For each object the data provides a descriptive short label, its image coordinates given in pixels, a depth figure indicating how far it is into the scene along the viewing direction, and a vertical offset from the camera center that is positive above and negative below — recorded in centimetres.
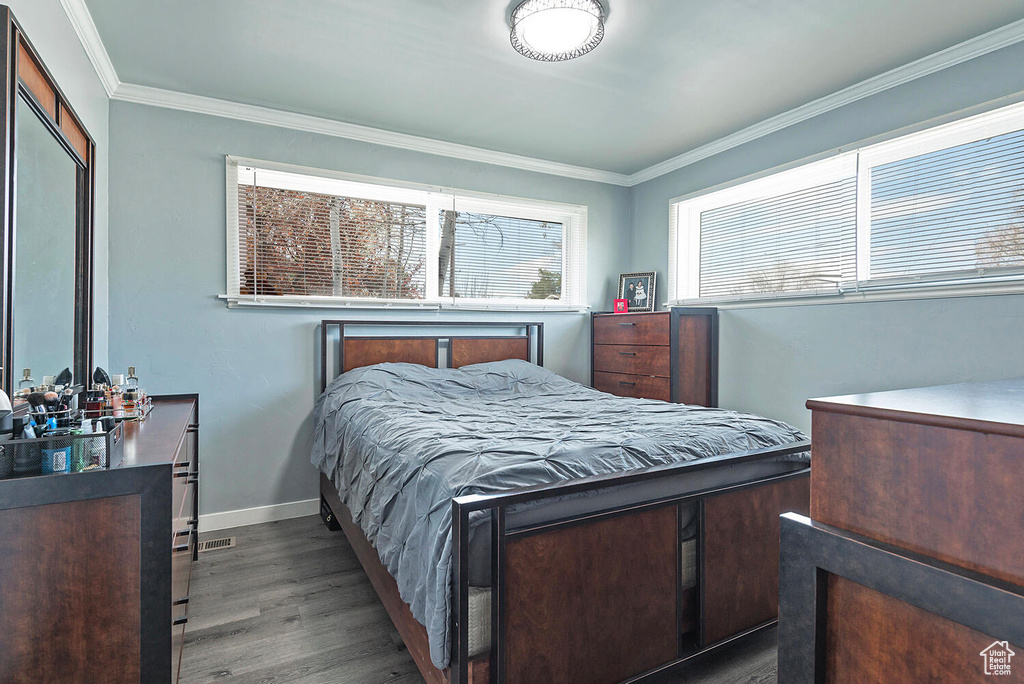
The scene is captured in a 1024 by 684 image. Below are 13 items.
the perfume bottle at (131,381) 210 -20
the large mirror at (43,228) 151 +36
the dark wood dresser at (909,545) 46 -20
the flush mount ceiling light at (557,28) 205 +126
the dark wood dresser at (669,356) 345 -13
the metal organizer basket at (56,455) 109 -26
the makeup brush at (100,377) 205 -17
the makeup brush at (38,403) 132 -18
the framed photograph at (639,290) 402 +36
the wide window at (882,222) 236 +64
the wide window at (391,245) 313 +60
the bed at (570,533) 131 -56
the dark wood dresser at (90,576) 108 -52
